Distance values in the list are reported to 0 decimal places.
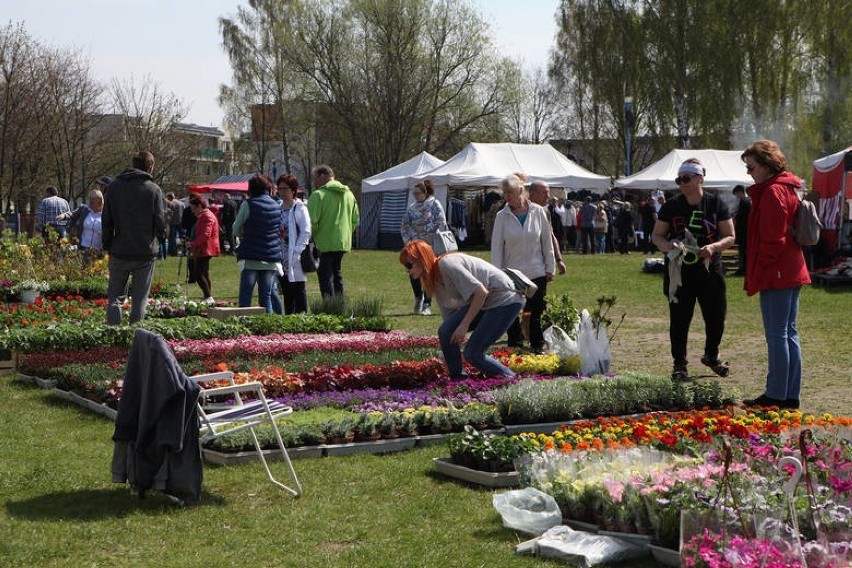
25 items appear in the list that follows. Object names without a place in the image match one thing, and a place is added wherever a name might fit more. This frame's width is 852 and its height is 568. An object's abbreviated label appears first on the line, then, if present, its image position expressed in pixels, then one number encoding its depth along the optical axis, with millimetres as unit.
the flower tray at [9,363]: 11570
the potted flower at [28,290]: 17969
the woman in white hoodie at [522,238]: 11242
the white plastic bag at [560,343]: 10484
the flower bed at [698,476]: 4789
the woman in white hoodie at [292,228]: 14387
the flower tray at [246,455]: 7215
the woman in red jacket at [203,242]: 17781
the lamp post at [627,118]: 46072
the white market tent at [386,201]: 37750
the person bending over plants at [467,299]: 8492
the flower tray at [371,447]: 7508
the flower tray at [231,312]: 14781
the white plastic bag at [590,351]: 10352
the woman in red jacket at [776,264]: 8477
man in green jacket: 14922
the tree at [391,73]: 52375
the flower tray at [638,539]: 5305
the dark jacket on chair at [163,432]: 6203
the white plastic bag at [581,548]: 5195
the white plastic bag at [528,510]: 5648
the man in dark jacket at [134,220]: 11711
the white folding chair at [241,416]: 6508
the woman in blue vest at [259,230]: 13812
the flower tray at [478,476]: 6582
